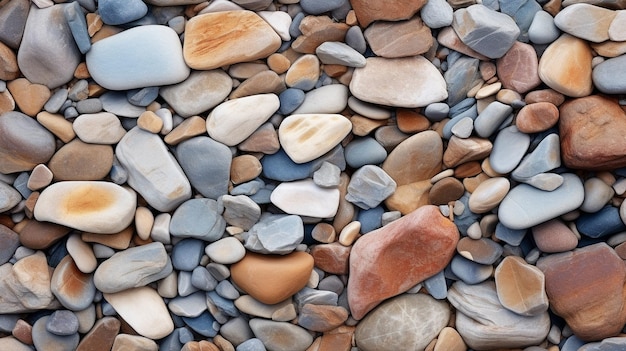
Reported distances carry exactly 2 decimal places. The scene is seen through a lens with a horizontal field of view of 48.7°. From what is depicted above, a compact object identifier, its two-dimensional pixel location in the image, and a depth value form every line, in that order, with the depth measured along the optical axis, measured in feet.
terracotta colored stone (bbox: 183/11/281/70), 3.15
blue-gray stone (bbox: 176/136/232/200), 3.18
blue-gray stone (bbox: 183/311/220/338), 3.29
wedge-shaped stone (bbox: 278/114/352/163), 3.17
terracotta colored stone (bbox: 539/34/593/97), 3.07
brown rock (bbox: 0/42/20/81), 3.12
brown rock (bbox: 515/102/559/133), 3.05
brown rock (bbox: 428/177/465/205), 3.22
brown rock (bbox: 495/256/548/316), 3.10
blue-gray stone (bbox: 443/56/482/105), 3.21
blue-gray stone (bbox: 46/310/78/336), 3.20
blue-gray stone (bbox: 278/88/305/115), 3.23
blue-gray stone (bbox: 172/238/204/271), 3.23
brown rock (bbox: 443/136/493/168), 3.14
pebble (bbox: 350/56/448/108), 3.20
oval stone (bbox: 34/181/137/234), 3.11
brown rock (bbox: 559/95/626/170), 2.98
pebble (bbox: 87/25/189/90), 3.09
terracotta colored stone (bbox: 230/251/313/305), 3.15
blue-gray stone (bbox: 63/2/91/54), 3.05
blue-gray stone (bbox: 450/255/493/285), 3.25
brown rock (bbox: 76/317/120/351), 3.24
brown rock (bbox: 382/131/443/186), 3.22
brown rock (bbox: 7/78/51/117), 3.16
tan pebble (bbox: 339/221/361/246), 3.26
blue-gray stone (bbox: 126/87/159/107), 3.17
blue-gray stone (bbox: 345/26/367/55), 3.21
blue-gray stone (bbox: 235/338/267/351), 3.24
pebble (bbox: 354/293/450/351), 3.24
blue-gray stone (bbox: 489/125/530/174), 3.11
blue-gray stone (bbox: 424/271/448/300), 3.27
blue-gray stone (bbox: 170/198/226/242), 3.19
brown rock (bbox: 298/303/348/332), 3.22
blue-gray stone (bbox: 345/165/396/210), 3.22
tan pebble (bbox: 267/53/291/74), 3.21
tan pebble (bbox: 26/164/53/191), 3.16
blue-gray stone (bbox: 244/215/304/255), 3.15
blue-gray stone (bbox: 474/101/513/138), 3.08
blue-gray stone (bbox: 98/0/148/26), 3.06
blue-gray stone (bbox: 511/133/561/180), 3.06
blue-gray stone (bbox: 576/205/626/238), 3.12
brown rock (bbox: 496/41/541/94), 3.14
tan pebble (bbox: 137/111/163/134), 3.15
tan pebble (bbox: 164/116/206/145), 3.17
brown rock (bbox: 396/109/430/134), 3.25
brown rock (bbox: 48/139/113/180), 3.18
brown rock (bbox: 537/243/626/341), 3.09
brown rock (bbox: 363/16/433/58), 3.19
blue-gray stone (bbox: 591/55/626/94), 3.02
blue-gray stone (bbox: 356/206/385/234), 3.30
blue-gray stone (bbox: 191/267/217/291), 3.22
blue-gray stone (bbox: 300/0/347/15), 3.18
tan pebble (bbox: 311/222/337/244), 3.28
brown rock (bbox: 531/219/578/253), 3.13
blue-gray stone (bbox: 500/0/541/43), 3.18
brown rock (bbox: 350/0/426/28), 3.15
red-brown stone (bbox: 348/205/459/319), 3.16
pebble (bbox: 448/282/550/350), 3.18
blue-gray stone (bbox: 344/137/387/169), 3.26
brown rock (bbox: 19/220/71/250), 3.19
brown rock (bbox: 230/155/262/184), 3.24
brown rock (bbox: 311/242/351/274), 3.25
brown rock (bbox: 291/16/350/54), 3.17
